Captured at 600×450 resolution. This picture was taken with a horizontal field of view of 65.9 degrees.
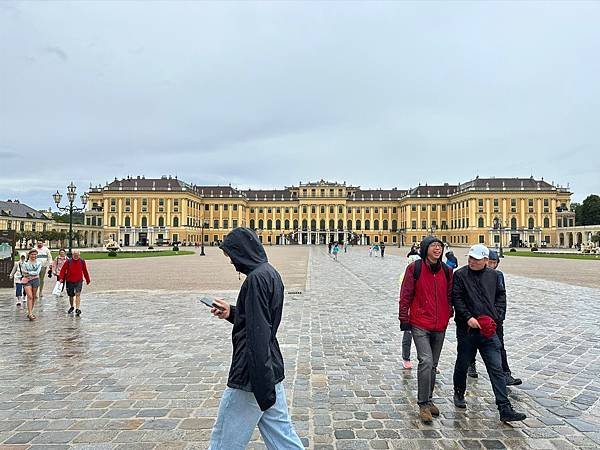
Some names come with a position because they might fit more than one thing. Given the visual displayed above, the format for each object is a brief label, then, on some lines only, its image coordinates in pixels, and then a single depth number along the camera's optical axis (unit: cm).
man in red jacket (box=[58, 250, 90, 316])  1030
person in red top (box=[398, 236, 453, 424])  458
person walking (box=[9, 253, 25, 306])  1114
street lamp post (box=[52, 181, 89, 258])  2632
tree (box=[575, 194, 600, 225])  8979
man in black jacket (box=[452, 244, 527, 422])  445
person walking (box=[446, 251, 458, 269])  873
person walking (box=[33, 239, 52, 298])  1205
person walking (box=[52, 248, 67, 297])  1338
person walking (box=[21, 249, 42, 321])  987
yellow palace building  8562
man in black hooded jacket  278
